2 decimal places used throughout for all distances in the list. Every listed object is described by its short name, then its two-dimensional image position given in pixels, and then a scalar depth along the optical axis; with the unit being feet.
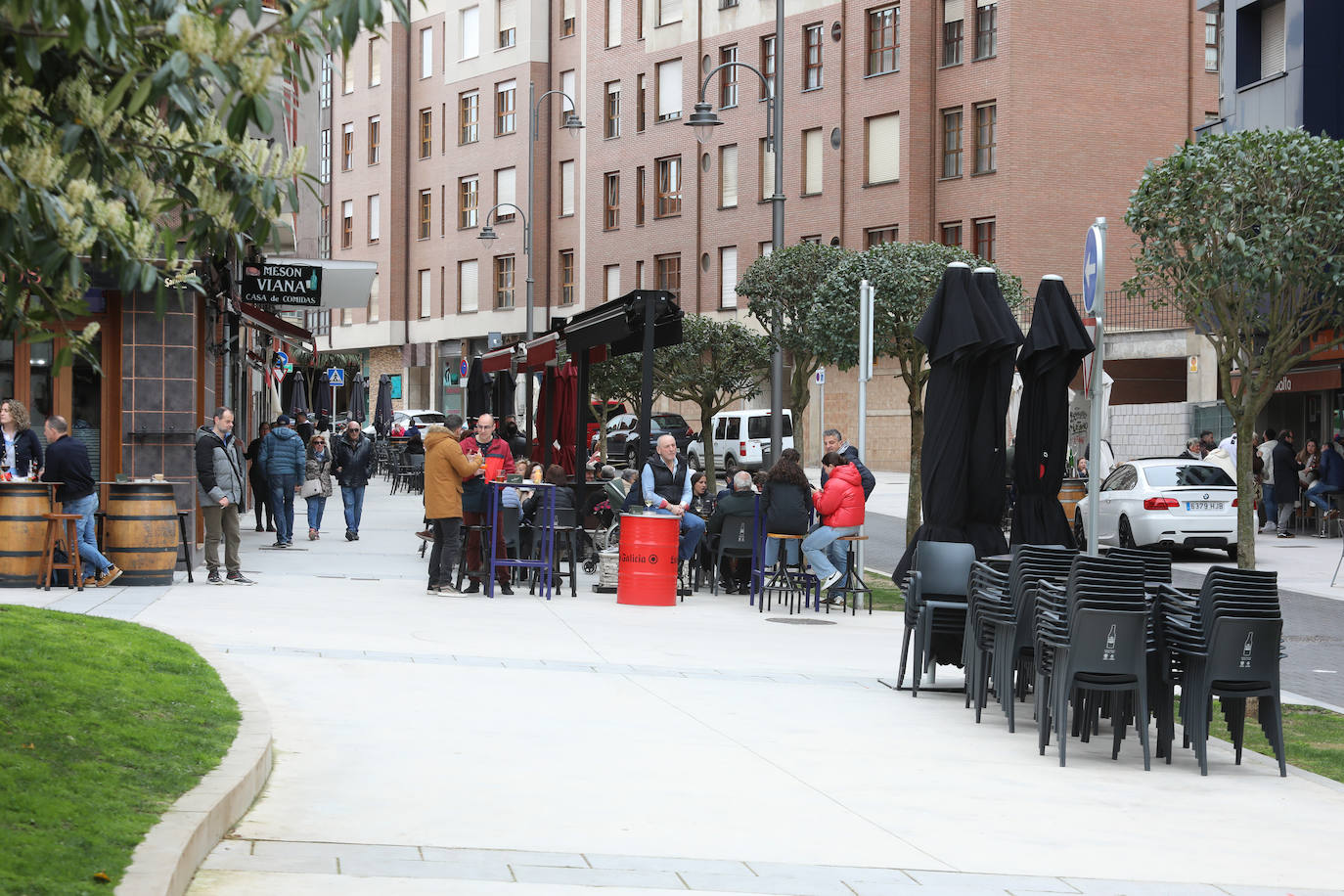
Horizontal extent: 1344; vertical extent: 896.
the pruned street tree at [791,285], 121.39
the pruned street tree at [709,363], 137.28
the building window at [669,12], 195.74
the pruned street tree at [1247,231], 68.08
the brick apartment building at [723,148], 161.68
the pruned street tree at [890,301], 90.33
